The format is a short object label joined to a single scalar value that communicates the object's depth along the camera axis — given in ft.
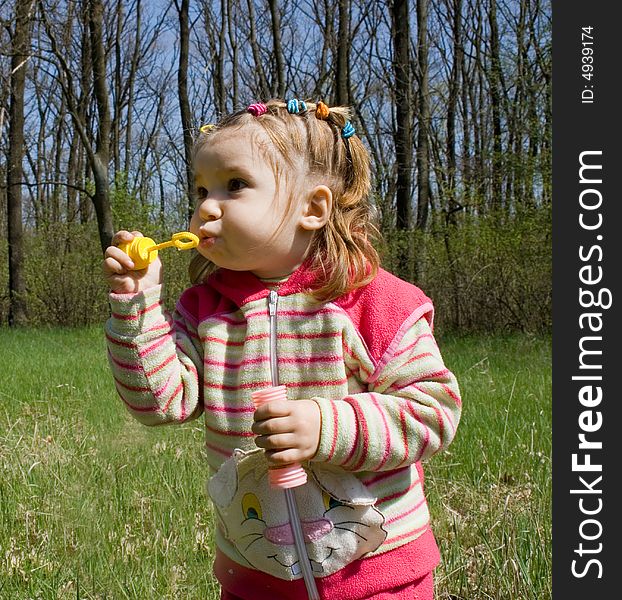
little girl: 4.48
